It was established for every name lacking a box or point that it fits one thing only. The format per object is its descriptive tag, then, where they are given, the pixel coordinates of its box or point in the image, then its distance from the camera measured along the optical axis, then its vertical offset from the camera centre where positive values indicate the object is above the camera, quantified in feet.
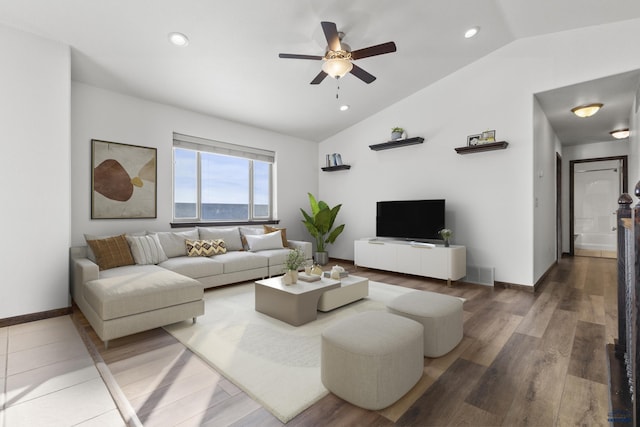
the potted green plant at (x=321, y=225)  19.67 -0.81
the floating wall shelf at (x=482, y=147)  13.53 +3.11
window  15.99 +1.91
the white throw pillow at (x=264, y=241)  16.32 -1.58
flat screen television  15.44 -0.35
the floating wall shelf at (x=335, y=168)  20.36 +3.17
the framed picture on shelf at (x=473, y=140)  14.62 +3.65
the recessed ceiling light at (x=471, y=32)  11.97 +7.43
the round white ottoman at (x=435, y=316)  7.22 -2.61
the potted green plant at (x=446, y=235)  14.60 -1.11
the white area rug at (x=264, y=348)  5.82 -3.52
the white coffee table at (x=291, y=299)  9.28 -2.82
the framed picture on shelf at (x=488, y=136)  14.14 +3.66
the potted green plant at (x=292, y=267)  10.37 -1.91
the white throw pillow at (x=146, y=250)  12.34 -1.55
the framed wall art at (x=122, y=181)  12.92 +1.51
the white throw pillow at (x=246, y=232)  16.78 -1.12
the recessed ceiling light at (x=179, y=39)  10.23 +6.15
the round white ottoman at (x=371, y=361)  5.32 -2.79
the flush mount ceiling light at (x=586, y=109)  13.73 +4.86
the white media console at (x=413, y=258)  14.17 -2.38
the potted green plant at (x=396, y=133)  17.28 +4.71
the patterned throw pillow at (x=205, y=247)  14.23 -1.68
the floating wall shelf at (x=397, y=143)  16.53 +4.07
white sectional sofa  8.07 -2.12
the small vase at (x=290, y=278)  10.32 -2.28
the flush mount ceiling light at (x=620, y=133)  18.15 +4.90
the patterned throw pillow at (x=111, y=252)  11.35 -1.51
